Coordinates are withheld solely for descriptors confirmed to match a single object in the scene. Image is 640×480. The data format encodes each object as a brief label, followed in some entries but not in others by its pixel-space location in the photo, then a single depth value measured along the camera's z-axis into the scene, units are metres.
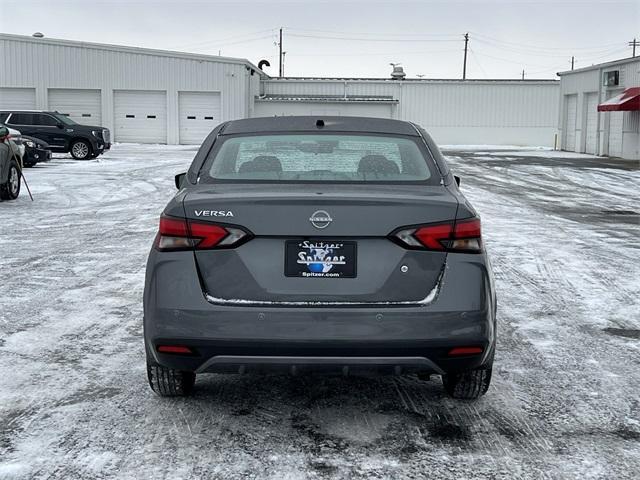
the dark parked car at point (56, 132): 28.11
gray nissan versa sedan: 3.74
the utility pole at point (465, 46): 88.74
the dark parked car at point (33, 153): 22.77
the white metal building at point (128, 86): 44.81
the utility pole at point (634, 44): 98.74
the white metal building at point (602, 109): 34.97
